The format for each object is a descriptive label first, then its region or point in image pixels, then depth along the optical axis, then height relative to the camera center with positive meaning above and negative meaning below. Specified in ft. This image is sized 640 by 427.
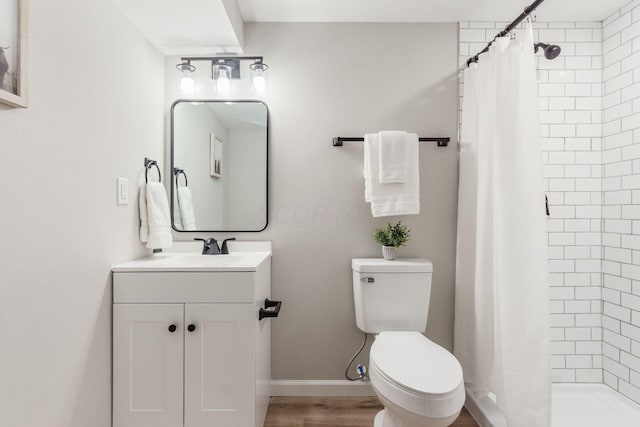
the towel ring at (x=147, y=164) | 5.66 +0.80
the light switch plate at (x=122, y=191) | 4.83 +0.29
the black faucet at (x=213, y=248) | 6.13 -0.67
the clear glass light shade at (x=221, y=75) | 6.14 +2.48
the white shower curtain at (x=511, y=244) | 4.62 -0.47
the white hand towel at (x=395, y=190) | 5.98 +0.39
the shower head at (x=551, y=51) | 5.15 +2.48
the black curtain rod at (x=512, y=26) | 4.48 +2.77
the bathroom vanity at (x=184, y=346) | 4.58 -1.84
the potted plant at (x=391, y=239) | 6.19 -0.50
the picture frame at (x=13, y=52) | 2.89 +1.40
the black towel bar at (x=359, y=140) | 6.31 +1.35
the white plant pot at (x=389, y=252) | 6.18 -0.74
